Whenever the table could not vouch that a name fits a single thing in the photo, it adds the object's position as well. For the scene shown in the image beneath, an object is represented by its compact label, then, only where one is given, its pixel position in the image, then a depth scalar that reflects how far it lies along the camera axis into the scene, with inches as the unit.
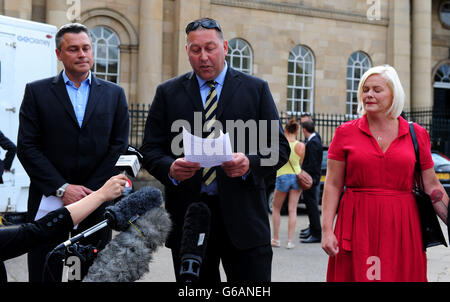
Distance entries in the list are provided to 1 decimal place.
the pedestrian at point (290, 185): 345.4
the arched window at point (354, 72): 937.5
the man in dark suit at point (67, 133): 134.0
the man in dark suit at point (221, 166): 115.6
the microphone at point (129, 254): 89.7
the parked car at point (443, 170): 472.8
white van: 310.7
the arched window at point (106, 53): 764.0
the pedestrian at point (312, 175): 366.0
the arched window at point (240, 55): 847.1
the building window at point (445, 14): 1046.4
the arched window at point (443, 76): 1047.0
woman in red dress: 134.2
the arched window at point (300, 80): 896.3
